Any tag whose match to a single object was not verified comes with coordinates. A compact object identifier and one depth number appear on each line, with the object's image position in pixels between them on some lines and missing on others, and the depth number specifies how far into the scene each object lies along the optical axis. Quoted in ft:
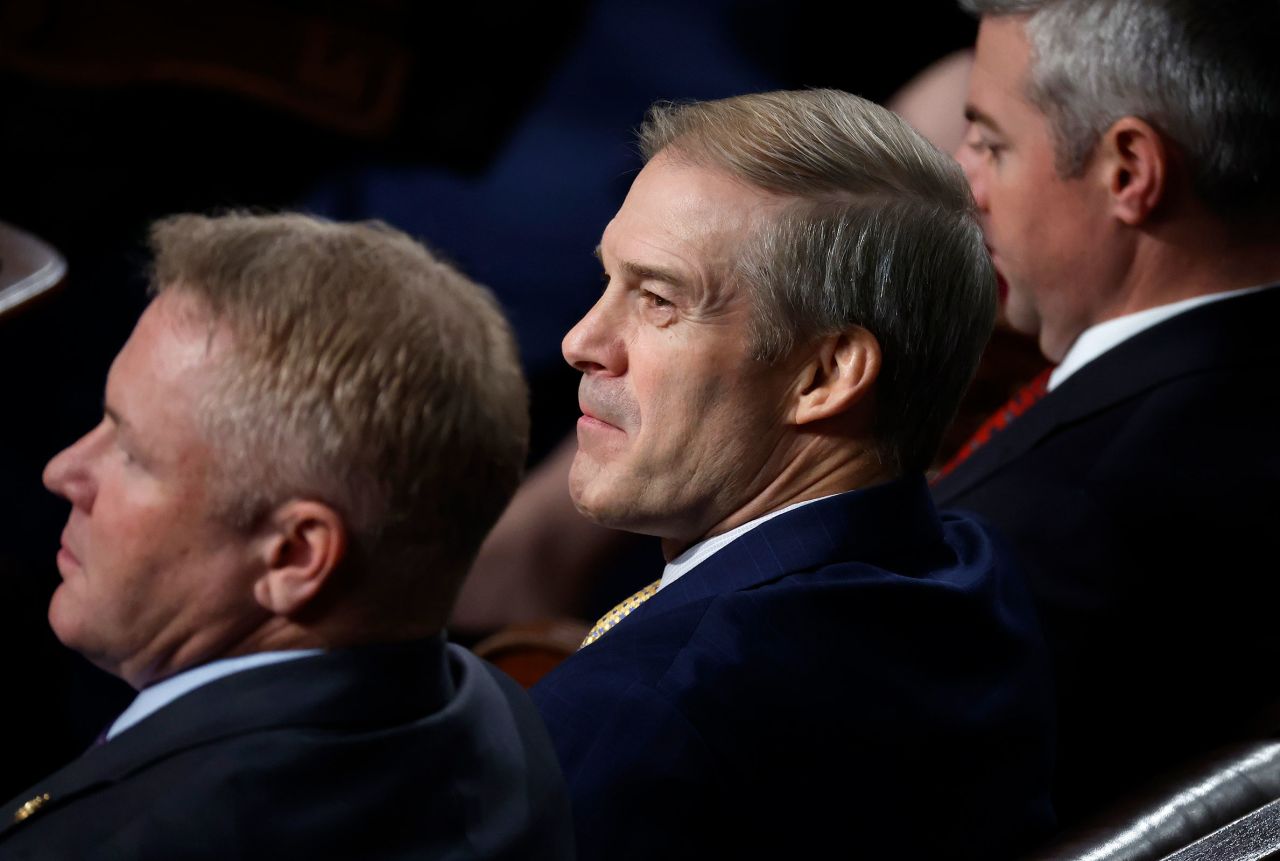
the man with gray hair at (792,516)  16.68
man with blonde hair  16.06
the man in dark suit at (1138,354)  17.84
